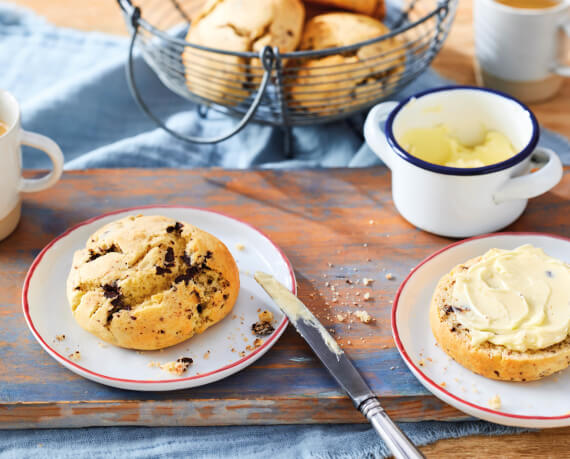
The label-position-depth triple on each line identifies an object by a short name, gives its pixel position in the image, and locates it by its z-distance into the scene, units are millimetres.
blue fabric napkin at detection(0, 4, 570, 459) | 870
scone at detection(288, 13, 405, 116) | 1239
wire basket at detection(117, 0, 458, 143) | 1201
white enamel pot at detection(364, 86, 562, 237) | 1018
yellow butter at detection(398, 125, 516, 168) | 1127
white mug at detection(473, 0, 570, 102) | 1373
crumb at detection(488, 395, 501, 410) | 818
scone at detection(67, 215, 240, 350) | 875
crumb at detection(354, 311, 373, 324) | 959
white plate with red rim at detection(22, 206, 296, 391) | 870
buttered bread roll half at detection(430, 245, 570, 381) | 820
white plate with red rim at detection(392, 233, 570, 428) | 810
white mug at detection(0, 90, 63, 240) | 1054
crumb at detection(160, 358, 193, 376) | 868
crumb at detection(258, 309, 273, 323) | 938
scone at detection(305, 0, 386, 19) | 1339
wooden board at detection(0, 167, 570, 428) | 868
